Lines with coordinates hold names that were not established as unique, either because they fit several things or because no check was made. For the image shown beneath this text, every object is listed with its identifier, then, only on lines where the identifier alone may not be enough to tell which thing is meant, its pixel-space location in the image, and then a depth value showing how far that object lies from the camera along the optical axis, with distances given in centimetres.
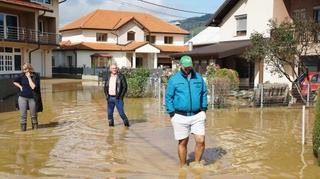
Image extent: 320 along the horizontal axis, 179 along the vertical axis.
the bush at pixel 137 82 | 1591
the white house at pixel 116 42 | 3994
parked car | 1452
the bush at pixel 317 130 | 604
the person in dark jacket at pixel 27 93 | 864
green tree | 1319
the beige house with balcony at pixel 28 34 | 2875
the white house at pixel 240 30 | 1985
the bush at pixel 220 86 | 1295
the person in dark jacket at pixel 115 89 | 922
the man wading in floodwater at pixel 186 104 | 561
